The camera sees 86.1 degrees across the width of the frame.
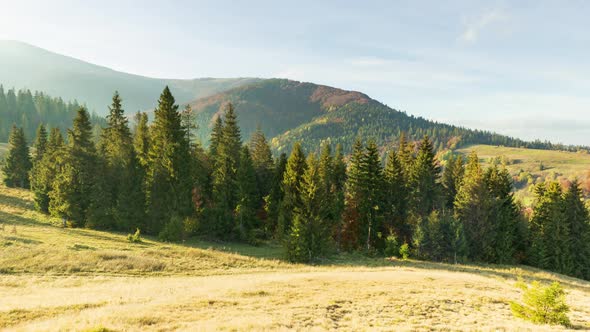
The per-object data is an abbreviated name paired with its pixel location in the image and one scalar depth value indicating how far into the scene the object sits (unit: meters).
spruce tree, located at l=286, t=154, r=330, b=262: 39.34
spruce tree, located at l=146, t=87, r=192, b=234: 43.31
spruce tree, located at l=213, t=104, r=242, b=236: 47.62
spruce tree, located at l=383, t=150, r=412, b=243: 51.53
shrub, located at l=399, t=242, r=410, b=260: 45.38
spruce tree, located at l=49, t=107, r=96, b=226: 42.34
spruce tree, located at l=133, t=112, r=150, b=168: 45.15
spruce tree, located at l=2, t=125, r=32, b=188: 64.19
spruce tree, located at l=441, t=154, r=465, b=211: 60.51
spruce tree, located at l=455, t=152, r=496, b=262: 51.16
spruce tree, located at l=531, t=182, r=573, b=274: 50.97
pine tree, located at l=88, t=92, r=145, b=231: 43.09
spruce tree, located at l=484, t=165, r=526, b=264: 51.91
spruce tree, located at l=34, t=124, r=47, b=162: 62.75
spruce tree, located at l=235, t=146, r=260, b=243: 48.19
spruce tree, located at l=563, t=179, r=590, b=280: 51.84
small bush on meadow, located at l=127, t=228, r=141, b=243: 36.66
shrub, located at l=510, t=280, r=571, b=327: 16.98
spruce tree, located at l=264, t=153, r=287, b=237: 50.91
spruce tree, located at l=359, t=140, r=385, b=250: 48.62
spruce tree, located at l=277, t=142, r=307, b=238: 44.00
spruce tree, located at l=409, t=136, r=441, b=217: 52.06
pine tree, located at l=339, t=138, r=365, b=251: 49.19
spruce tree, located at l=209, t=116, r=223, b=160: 55.09
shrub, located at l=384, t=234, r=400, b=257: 47.00
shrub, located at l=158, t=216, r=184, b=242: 40.44
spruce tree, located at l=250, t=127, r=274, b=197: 56.00
